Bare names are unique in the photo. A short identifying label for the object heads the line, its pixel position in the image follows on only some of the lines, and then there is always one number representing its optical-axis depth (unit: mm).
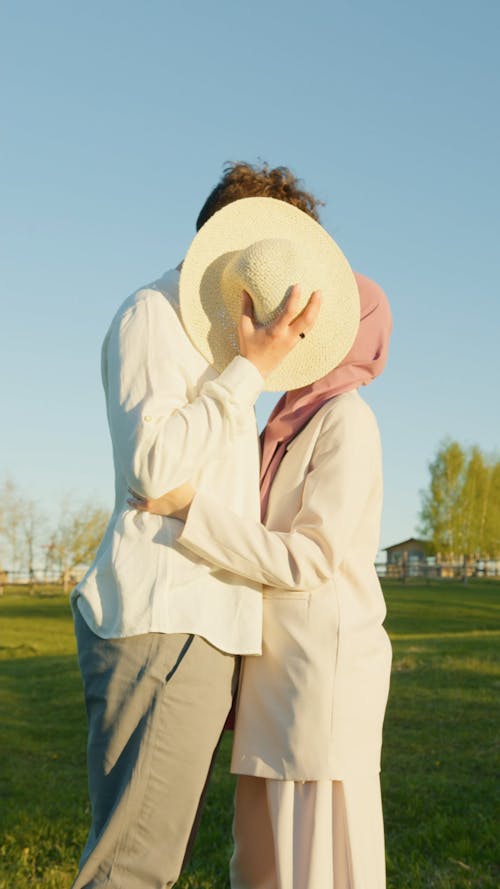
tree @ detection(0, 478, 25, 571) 50812
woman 2543
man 2344
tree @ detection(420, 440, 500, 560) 63625
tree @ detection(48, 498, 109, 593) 49656
